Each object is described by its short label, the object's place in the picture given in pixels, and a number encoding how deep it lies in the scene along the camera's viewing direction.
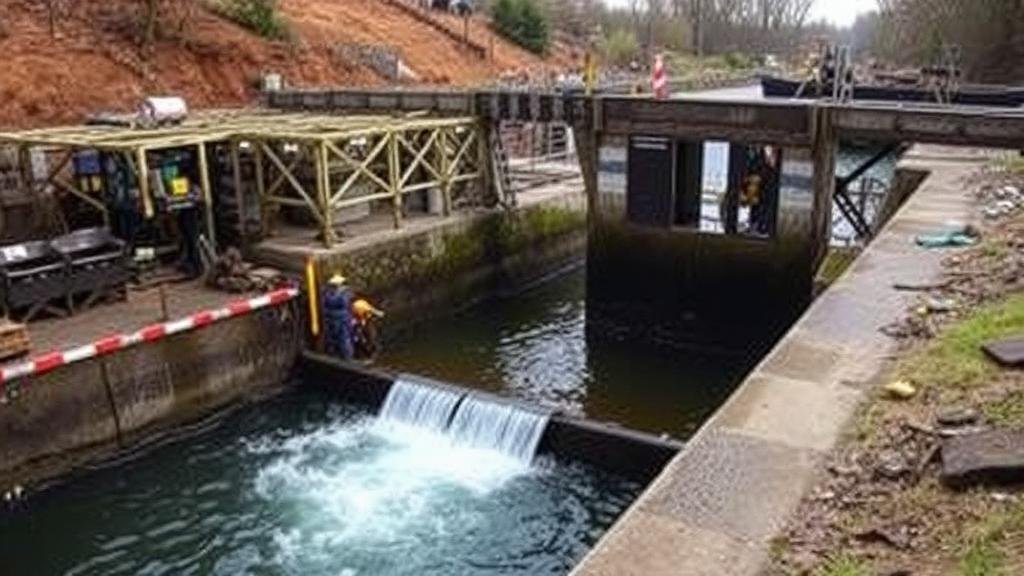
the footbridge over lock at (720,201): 16.56
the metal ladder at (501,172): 21.19
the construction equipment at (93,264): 15.02
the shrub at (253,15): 29.64
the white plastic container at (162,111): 19.16
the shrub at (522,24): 45.28
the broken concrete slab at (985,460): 6.66
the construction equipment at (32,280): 14.23
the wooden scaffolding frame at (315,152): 16.77
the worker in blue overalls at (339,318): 16.03
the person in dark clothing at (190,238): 17.20
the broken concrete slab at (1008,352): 8.45
